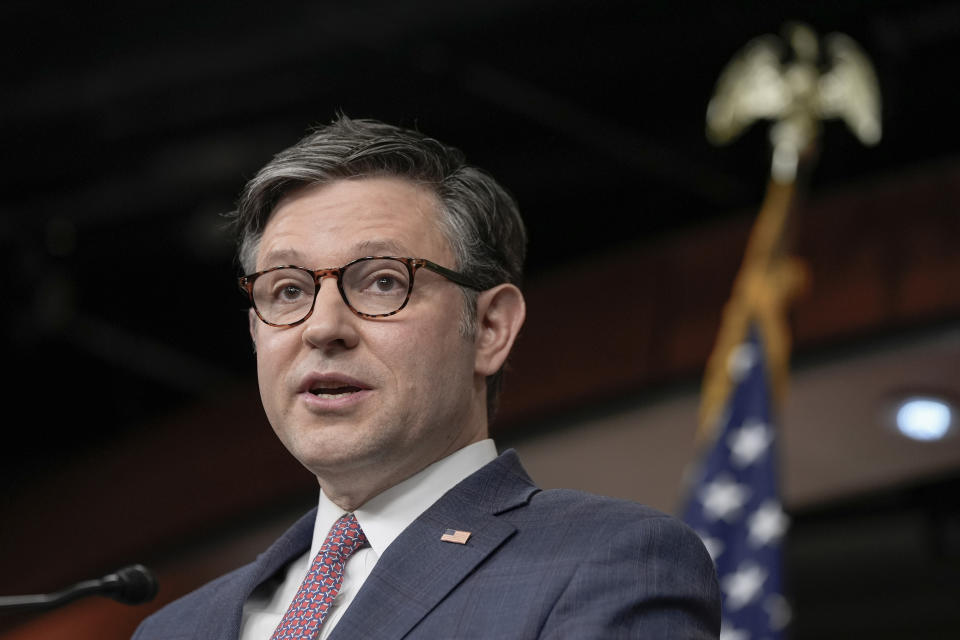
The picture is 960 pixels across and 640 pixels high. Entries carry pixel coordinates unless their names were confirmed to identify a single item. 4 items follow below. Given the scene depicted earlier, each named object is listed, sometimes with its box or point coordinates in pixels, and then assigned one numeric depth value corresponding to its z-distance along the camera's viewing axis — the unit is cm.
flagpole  383
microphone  256
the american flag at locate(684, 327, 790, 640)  375
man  245
